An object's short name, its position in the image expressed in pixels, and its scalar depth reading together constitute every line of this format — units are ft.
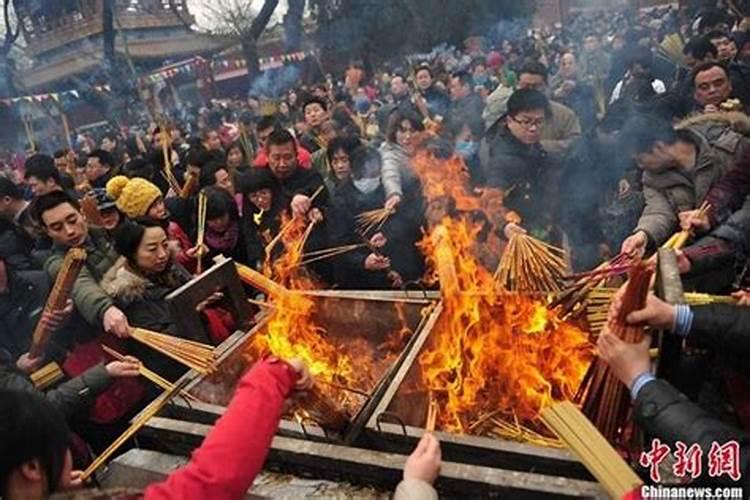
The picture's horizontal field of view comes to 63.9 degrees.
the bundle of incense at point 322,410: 8.87
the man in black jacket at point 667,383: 6.04
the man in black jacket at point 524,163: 16.03
